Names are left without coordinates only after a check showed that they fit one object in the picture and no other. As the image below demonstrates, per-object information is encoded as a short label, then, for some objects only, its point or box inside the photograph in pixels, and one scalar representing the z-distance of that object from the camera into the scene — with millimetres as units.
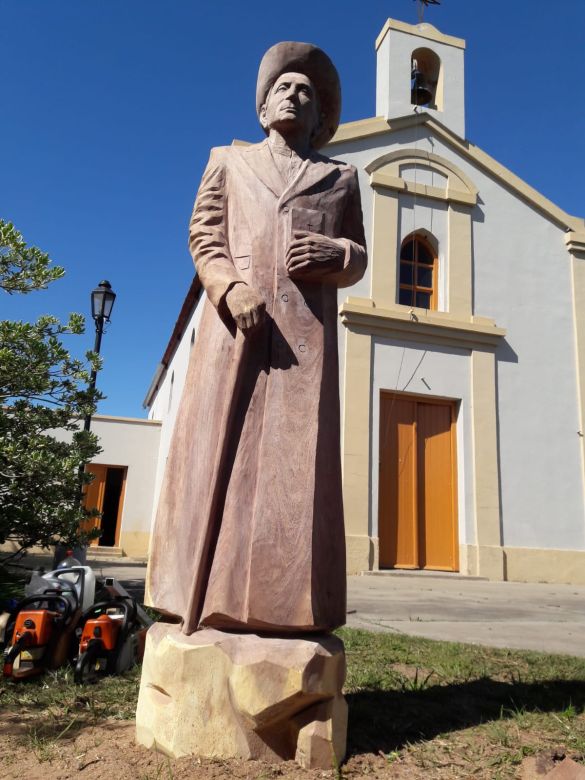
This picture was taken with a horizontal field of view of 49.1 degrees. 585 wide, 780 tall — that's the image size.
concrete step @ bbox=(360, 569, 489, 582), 10698
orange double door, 11571
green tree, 5562
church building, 11680
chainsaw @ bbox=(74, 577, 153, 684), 3625
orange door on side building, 15359
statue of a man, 2402
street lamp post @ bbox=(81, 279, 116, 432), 9547
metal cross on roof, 14959
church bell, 14469
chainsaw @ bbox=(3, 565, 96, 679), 3574
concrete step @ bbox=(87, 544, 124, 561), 14367
